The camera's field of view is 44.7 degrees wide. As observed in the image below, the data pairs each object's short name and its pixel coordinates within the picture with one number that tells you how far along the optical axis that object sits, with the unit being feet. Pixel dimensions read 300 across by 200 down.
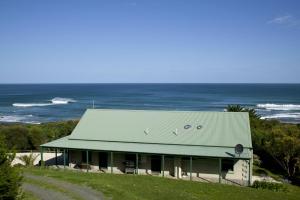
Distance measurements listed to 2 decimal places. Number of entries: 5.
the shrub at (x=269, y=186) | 73.33
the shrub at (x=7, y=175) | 35.86
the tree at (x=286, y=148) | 88.22
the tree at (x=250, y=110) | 130.72
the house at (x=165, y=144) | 82.43
